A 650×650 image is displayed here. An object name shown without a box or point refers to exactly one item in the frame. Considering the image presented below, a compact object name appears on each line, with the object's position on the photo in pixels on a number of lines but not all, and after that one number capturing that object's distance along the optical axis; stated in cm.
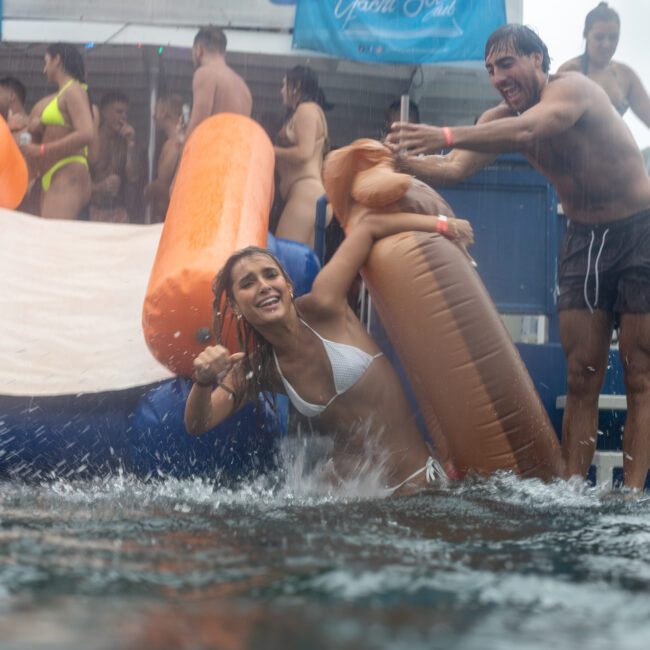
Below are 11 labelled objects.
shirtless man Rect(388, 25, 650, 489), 353
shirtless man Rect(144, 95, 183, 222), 681
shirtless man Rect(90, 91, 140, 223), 710
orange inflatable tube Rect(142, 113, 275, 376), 364
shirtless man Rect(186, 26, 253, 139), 569
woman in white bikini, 342
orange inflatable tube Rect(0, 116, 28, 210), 495
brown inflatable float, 359
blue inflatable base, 375
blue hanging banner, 673
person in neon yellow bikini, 564
